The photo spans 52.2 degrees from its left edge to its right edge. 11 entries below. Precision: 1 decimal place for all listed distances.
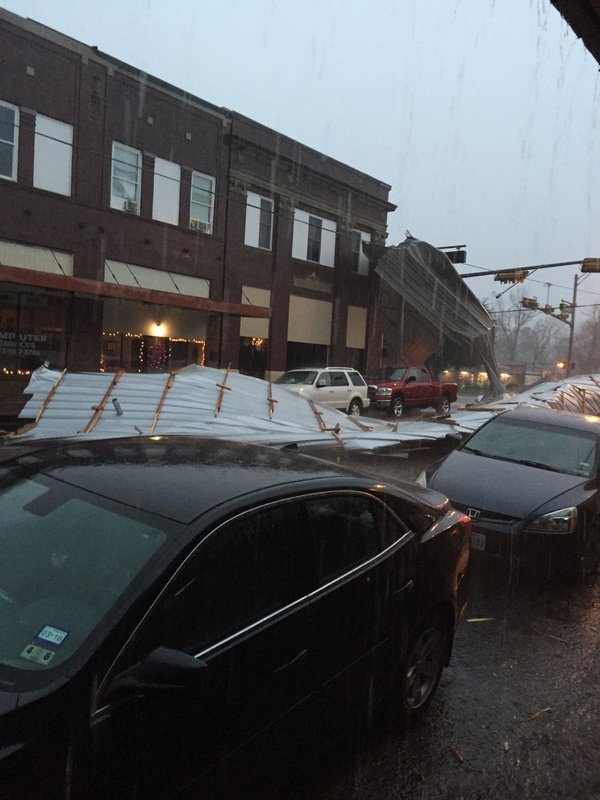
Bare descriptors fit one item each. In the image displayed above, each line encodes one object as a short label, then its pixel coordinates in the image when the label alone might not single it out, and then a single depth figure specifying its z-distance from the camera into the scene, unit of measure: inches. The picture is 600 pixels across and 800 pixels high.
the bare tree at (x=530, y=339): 4088.1
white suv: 731.7
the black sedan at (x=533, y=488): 207.9
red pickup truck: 848.9
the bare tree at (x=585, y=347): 3674.2
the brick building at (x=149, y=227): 709.3
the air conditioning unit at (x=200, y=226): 908.6
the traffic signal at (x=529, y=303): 1259.8
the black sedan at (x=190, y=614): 74.4
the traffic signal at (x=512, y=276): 944.9
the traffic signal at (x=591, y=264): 880.4
